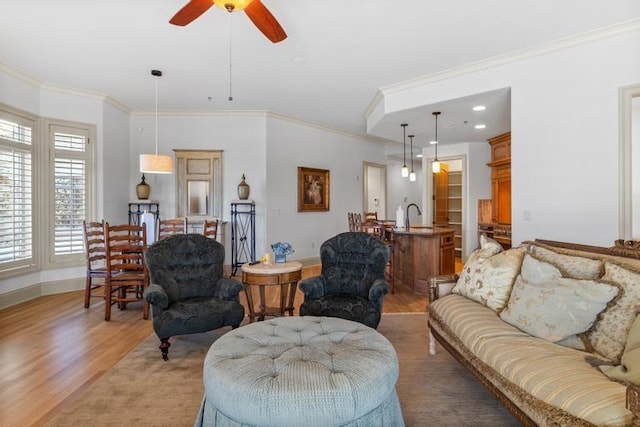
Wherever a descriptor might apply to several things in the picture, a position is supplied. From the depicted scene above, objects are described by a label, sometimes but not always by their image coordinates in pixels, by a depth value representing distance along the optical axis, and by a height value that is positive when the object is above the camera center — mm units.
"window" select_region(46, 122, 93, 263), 5031 +353
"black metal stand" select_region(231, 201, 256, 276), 6191 -391
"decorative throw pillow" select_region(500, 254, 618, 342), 1922 -528
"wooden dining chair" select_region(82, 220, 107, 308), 4156 -524
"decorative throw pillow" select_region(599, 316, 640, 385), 1465 -651
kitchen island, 4867 -614
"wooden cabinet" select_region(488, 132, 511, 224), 6402 +628
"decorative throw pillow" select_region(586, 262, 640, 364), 1781 -566
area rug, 2076 -1207
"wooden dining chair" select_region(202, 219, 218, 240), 4953 -241
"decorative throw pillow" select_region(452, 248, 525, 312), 2533 -501
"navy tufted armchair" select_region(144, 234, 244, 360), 2867 -690
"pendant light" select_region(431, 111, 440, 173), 5574 +716
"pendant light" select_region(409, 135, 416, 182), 6565 +680
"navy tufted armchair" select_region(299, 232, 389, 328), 2951 -646
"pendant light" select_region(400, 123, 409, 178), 6259 +792
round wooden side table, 3223 -615
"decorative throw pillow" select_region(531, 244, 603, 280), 2118 -334
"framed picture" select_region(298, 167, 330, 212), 6980 +456
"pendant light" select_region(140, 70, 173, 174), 4570 +640
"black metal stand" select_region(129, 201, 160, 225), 6062 +51
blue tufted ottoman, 1496 -760
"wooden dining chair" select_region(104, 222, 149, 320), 3889 -610
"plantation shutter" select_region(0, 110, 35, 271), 4336 +264
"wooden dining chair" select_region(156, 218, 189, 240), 4887 -210
